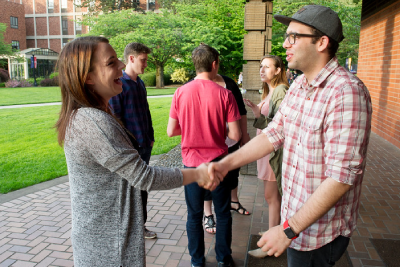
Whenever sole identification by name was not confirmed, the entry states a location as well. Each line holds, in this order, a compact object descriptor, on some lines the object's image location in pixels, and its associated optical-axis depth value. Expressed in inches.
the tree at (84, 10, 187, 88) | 1263.5
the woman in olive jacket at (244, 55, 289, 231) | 140.5
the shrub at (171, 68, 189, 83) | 1458.4
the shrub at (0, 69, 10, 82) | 1467.0
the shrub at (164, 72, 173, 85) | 1614.2
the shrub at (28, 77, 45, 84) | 1510.7
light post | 1587.1
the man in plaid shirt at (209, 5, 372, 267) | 61.9
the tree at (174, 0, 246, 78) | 559.5
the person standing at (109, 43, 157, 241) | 149.3
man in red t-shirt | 121.0
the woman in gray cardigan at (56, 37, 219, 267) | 64.9
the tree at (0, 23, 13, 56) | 1497.3
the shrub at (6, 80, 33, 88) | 1355.8
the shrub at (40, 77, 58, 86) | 1460.8
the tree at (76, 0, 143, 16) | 2020.2
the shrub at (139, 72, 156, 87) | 1488.1
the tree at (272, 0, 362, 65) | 771.1
